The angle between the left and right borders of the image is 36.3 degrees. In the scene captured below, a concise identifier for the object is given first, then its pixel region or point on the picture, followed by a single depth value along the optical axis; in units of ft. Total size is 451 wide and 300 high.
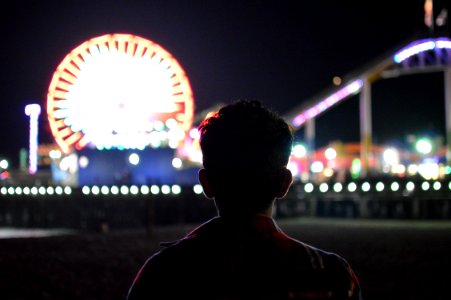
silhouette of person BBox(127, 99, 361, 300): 5.82
